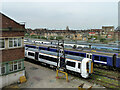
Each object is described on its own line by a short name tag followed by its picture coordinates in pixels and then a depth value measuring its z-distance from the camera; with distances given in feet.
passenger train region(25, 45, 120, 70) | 56.65
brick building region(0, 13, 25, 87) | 40.73
